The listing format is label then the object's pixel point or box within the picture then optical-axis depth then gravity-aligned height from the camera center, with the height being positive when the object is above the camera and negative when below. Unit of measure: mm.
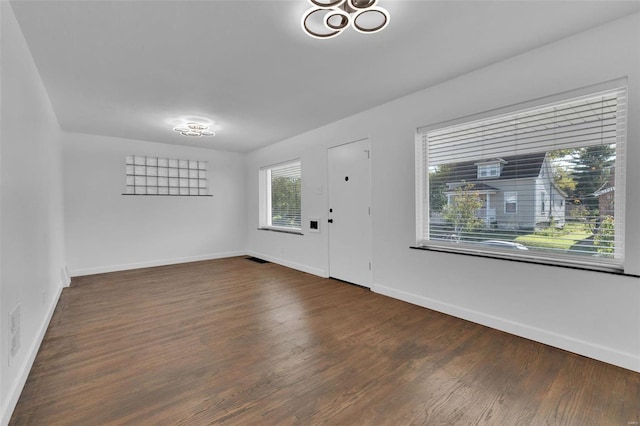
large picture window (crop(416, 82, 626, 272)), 2145 +206
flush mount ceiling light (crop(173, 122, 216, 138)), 4188 +1178
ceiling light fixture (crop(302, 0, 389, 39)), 1754 +1234
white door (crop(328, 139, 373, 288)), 3953 -78
